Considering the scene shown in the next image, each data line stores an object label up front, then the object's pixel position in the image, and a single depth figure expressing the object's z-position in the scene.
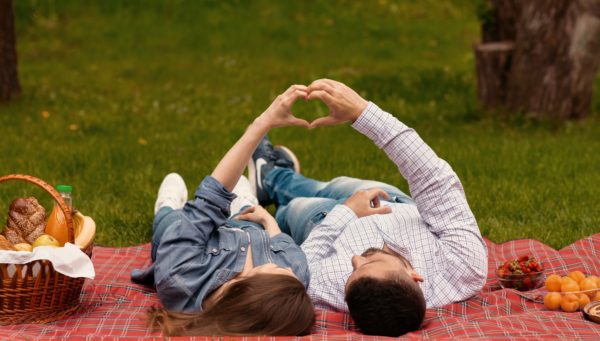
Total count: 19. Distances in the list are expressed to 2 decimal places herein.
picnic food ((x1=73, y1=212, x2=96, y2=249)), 3.92
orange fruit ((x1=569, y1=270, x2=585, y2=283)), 4.04
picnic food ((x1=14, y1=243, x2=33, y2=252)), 3.87
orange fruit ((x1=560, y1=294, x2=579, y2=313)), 3.89
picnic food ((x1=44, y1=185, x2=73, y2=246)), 4.03
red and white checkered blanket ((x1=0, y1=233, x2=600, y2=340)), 3.59
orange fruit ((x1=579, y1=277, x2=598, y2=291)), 3.96
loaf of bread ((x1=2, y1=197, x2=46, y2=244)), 4.09
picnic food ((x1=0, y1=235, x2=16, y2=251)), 3.81
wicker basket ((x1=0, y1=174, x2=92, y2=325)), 3.68
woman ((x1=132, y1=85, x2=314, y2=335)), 3.51
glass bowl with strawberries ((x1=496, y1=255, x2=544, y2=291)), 4.28
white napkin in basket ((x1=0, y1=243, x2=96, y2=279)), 3.63
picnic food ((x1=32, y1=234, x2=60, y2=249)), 3.85
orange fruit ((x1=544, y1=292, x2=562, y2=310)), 3.93
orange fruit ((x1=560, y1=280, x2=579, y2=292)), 3.95
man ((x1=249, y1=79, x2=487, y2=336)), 3.98
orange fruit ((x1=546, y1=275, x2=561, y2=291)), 4.02
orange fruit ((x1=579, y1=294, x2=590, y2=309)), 3.92
